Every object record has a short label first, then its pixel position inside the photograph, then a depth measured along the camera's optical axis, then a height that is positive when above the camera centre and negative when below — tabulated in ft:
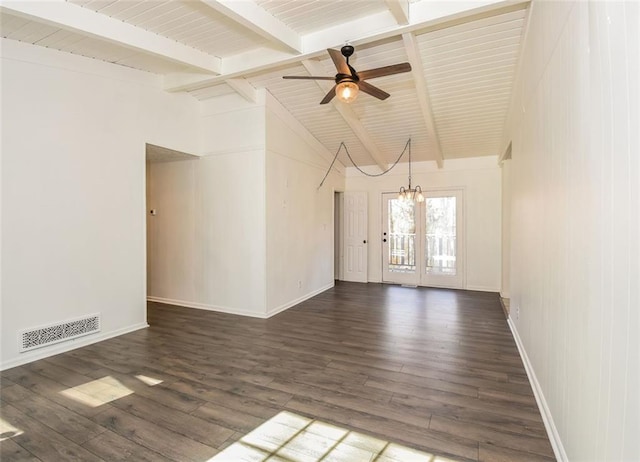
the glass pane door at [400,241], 24.45 -1.05
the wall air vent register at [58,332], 11.12 -3.69
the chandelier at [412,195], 21.23 +2.20
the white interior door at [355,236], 25.80 -0.63
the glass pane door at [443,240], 23.12 -0.91
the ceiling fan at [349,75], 10.21 +5.02
